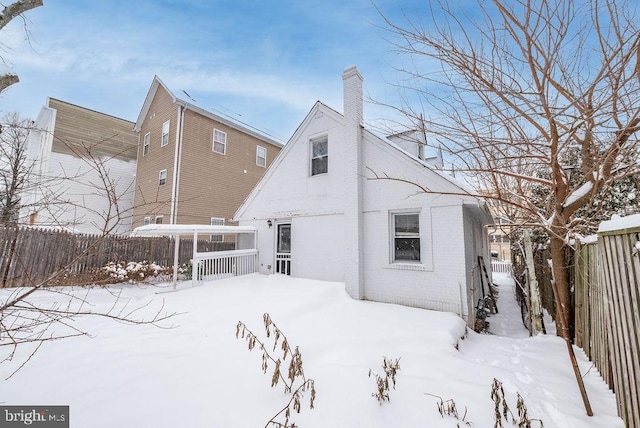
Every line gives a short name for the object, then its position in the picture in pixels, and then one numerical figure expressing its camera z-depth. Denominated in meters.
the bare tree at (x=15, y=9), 3.23
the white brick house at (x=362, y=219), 6.75
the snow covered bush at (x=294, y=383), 2.91
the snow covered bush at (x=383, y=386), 3.10
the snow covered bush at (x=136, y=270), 9.81
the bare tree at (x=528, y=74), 3.47
